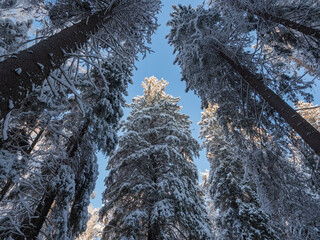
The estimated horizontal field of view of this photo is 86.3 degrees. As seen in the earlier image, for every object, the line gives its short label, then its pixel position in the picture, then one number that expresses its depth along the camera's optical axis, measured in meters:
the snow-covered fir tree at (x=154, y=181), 7.02
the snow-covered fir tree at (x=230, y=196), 8.49
